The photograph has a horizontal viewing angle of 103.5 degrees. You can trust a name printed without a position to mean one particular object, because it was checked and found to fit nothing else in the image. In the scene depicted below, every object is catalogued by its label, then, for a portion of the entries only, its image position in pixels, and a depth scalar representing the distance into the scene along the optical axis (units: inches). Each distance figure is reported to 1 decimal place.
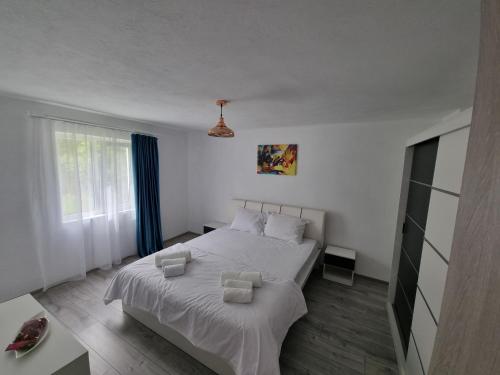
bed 54.9
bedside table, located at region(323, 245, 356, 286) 108.0
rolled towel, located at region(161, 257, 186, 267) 80.6
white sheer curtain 94.2
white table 43.1
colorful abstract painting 131.2
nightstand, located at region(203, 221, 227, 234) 151.9
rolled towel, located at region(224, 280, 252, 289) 68.0
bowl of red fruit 45.8
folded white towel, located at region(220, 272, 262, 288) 71.4
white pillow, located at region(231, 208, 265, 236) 129.0
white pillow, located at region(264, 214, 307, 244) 115.7
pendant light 78.5
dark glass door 61.9
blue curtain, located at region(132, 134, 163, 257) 130.5
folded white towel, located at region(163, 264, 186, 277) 75.7
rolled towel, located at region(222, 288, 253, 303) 62.8
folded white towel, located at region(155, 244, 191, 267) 84.5
